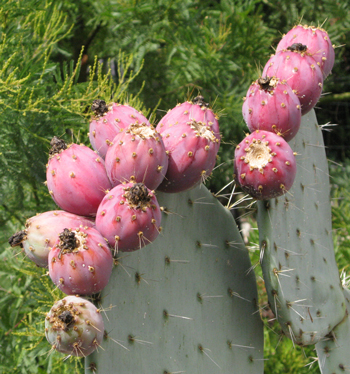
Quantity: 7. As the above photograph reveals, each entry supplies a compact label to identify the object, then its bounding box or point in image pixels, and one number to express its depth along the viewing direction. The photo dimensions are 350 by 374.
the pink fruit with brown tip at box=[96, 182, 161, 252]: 1.75
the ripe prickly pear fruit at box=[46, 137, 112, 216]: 1.79
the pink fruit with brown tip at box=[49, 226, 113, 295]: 1.74
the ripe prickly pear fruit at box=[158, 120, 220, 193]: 1.82
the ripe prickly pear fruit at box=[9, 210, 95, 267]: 1.78
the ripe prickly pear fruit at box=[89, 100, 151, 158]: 1.84
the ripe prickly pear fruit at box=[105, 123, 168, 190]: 1.78
